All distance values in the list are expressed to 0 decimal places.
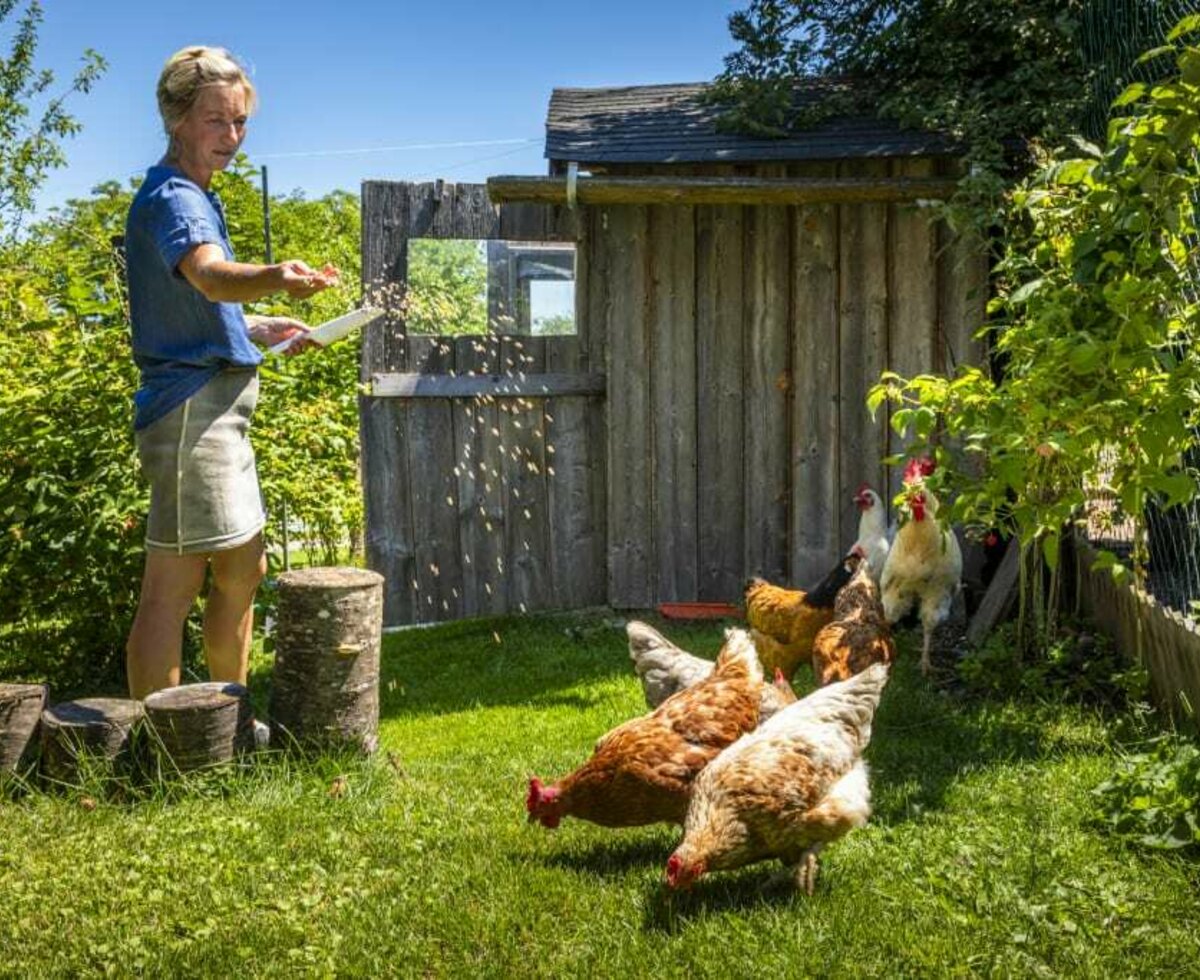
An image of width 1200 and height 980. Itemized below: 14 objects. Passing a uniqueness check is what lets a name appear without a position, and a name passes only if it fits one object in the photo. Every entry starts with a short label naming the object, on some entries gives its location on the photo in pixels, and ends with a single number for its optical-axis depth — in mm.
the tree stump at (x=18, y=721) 3898
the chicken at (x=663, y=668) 4223
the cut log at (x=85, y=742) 3775
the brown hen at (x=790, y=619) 4996
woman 3615
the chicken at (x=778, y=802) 3070
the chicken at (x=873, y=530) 6164
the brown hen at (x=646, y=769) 3408
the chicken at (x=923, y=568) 5504
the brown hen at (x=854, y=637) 4480
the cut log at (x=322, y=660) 3990
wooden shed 6609
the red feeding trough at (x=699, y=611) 6586
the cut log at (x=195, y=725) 3732
